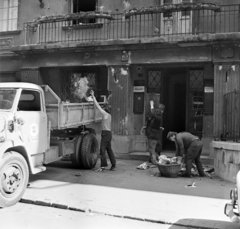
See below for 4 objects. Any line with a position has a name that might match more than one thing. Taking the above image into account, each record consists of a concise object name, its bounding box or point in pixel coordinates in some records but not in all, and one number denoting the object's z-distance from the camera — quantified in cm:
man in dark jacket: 991
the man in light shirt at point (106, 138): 911
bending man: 805
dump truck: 595
